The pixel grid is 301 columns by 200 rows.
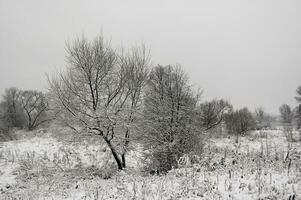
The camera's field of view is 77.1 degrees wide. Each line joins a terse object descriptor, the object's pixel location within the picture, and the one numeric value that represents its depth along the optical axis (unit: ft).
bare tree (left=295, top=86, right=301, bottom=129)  90.79
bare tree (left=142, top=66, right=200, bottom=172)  33.53
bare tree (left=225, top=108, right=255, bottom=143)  92.63
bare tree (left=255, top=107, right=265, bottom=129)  167.94
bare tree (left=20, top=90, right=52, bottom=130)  128.88
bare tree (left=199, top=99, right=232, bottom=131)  89.30
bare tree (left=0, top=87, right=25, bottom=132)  118.42
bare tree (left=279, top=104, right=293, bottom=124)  181.27
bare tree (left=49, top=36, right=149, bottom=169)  33.81
